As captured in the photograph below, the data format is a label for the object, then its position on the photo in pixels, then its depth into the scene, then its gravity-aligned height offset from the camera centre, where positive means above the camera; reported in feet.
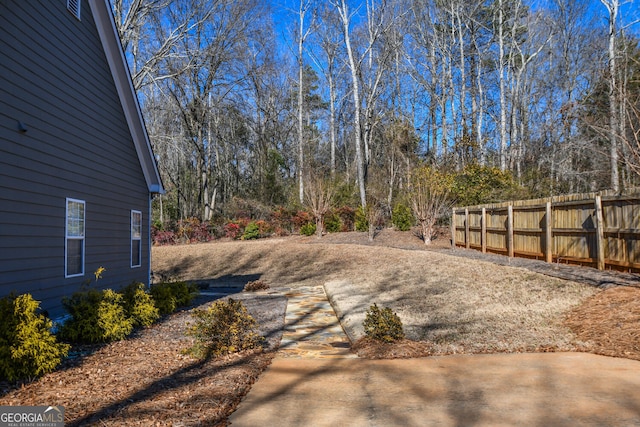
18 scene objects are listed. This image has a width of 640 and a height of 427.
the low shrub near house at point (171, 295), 29.22 -3.77
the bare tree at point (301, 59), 96.21 +36.08
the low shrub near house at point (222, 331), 19.29 -3.85
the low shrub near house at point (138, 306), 24.98 -3.58
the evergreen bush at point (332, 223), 78.23 +1.58
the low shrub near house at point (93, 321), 21.29 -3.70
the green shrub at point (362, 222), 76.22 +1.65
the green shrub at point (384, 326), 20.79 -3.86
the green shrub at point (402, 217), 73.05 +2.29
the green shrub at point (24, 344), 15.83 -3.50
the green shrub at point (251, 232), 81.92 +0.24
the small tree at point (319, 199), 71.72 +4.88
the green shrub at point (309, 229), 75.92 +0.64
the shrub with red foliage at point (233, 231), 85.05 +0.43
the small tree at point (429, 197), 63.77 +4.71
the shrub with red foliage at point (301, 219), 82.72 +2.39
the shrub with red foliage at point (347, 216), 82.48 +2.82
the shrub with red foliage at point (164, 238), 87.35 -0.73
